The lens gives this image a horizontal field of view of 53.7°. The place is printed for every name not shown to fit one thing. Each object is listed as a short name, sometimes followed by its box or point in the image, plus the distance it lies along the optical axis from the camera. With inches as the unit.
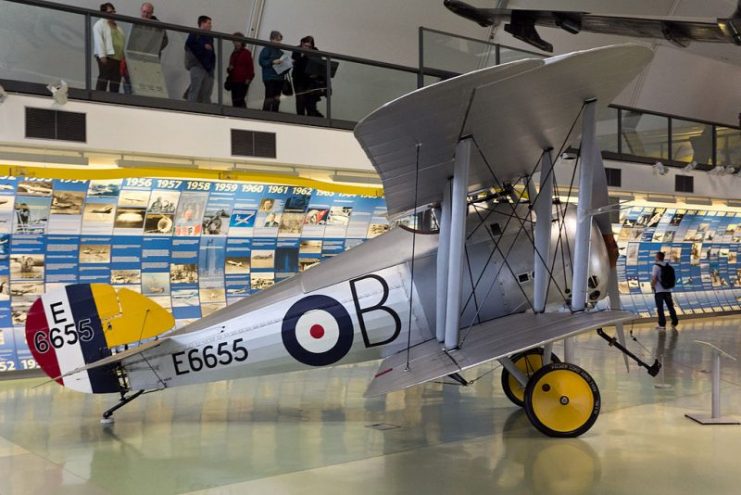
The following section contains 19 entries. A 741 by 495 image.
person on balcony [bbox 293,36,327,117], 363.9
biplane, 209.6
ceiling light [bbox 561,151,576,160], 439.1
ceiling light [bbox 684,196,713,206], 557.8
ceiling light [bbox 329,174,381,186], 376.5
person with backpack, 529.7
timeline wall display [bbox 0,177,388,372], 320.8
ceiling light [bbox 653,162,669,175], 518.6
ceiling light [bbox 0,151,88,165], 293.1
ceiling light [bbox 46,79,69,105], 283.7
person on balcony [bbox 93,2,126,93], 307.6
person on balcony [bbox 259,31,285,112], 350.6
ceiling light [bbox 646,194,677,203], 522.6
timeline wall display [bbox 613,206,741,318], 578.2
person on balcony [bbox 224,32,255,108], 341.1
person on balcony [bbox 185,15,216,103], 330.0
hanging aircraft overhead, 423.4
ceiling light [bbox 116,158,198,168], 317.4
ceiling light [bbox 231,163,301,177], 342.3
